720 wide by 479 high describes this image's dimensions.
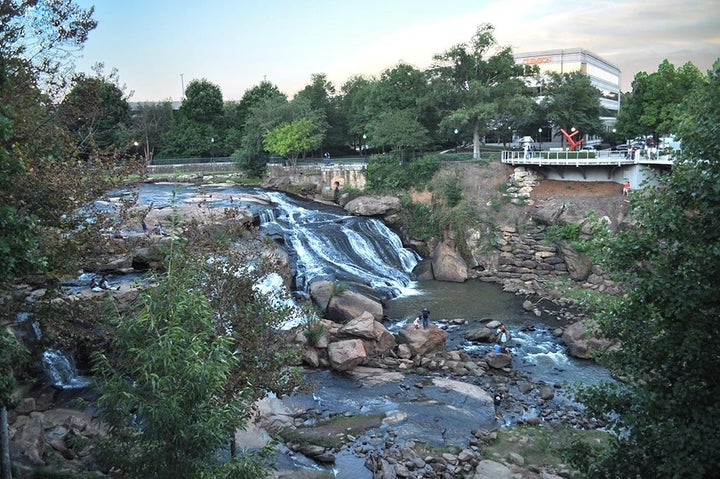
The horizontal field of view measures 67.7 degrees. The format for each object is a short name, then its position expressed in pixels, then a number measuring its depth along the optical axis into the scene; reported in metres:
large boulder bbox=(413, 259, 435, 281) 33.84
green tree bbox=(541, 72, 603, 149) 48.75
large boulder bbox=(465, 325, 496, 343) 24.14
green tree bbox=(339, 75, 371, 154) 56.47
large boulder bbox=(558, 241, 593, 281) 31.92
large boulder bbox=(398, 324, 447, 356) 22.47
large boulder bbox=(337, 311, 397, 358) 22.27
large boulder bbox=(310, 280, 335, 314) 26.48
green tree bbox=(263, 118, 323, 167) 49.09
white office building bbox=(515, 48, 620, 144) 77.00
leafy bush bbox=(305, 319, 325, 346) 21.69
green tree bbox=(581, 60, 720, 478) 8.99
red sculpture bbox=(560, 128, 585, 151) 42.32
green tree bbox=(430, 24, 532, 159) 42.81
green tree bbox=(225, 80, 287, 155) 68.44
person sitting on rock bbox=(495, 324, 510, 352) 23.69
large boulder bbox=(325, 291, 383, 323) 25.78
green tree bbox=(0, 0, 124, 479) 9.84
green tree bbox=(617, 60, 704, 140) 46.72
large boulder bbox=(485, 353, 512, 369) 21.48
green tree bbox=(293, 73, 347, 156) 62.25
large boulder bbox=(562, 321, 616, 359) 22.19
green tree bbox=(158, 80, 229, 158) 64.81
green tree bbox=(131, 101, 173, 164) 67.66
